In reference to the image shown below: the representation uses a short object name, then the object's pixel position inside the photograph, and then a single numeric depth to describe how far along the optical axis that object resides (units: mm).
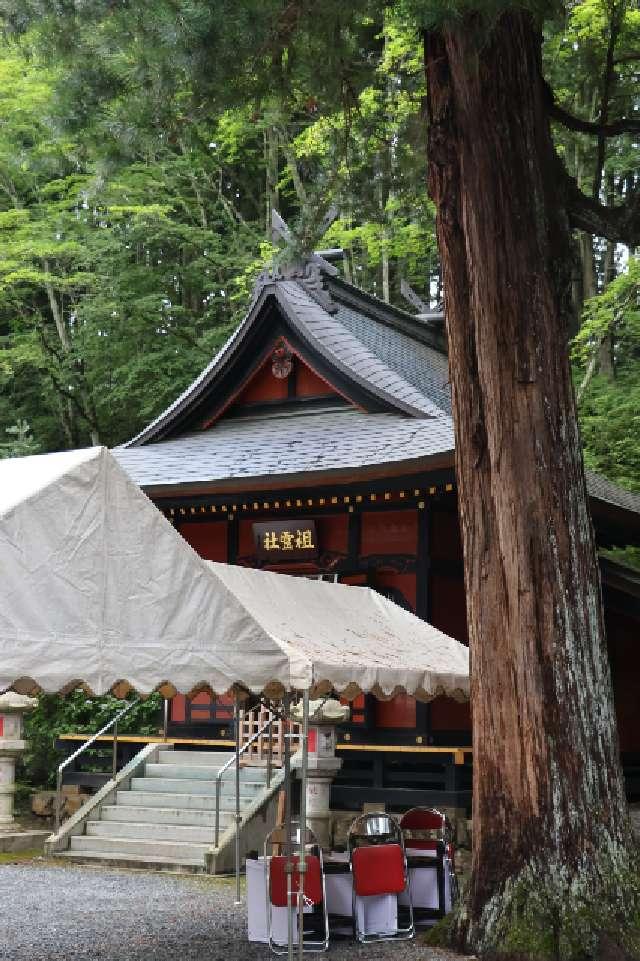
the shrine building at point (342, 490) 13883
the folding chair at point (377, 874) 8422
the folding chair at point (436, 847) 8938
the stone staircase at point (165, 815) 12706
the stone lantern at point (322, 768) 12250
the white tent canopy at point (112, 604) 5707
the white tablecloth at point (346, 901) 8031
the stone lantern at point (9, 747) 14148
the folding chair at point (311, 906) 8000
